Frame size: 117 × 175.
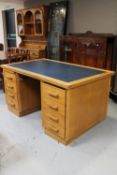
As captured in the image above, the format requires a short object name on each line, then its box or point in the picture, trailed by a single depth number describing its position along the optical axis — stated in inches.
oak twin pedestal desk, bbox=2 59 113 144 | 62.2
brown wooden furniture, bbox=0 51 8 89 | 114.5
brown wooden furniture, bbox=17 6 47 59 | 140.9
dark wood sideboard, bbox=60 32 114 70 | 101.3
